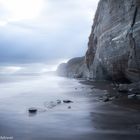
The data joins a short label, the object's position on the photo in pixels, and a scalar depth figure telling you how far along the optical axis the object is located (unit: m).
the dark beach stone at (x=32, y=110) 11.74
